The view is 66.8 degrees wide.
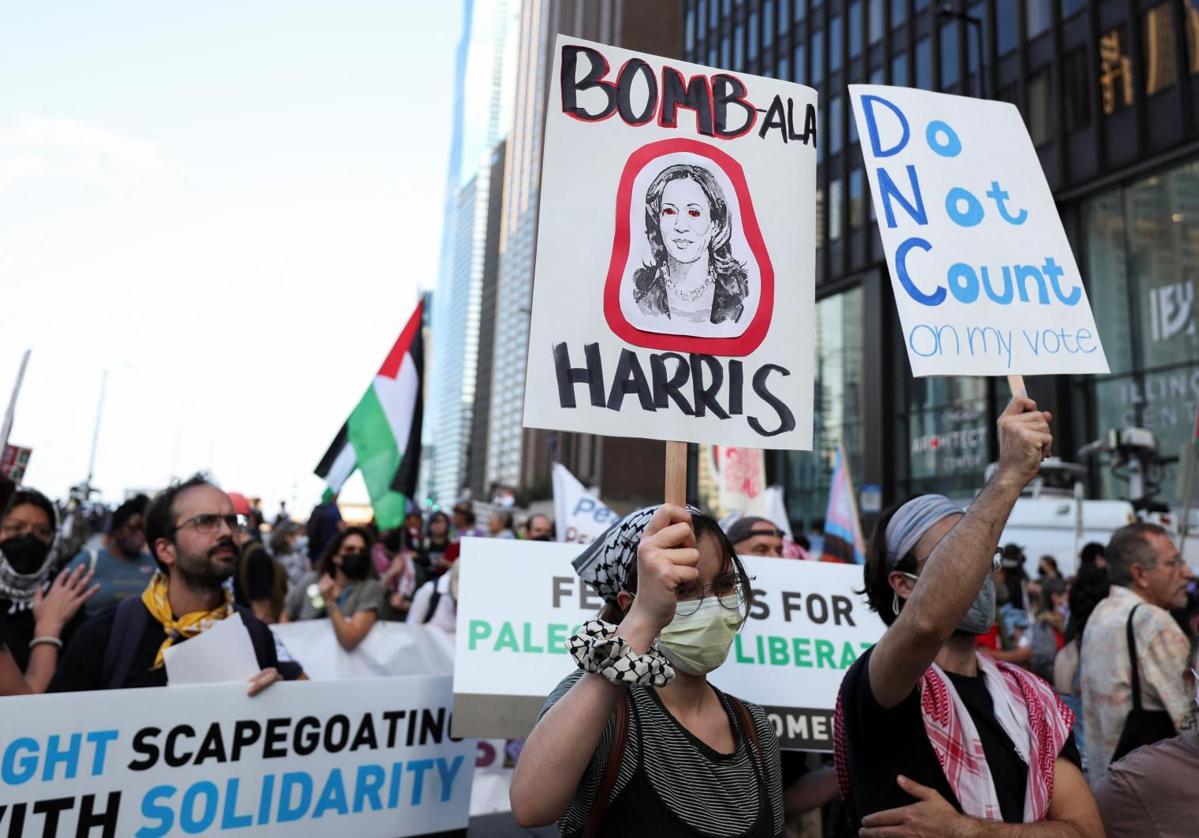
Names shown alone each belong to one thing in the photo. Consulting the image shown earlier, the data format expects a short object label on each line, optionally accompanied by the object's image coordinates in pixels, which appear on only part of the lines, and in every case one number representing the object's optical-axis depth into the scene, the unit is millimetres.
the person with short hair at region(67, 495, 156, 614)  5312
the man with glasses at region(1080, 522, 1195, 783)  3541
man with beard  2912
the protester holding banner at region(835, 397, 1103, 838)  1809
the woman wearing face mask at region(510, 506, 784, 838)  1733
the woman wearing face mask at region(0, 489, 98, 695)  2977
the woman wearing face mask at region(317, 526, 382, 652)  5145
